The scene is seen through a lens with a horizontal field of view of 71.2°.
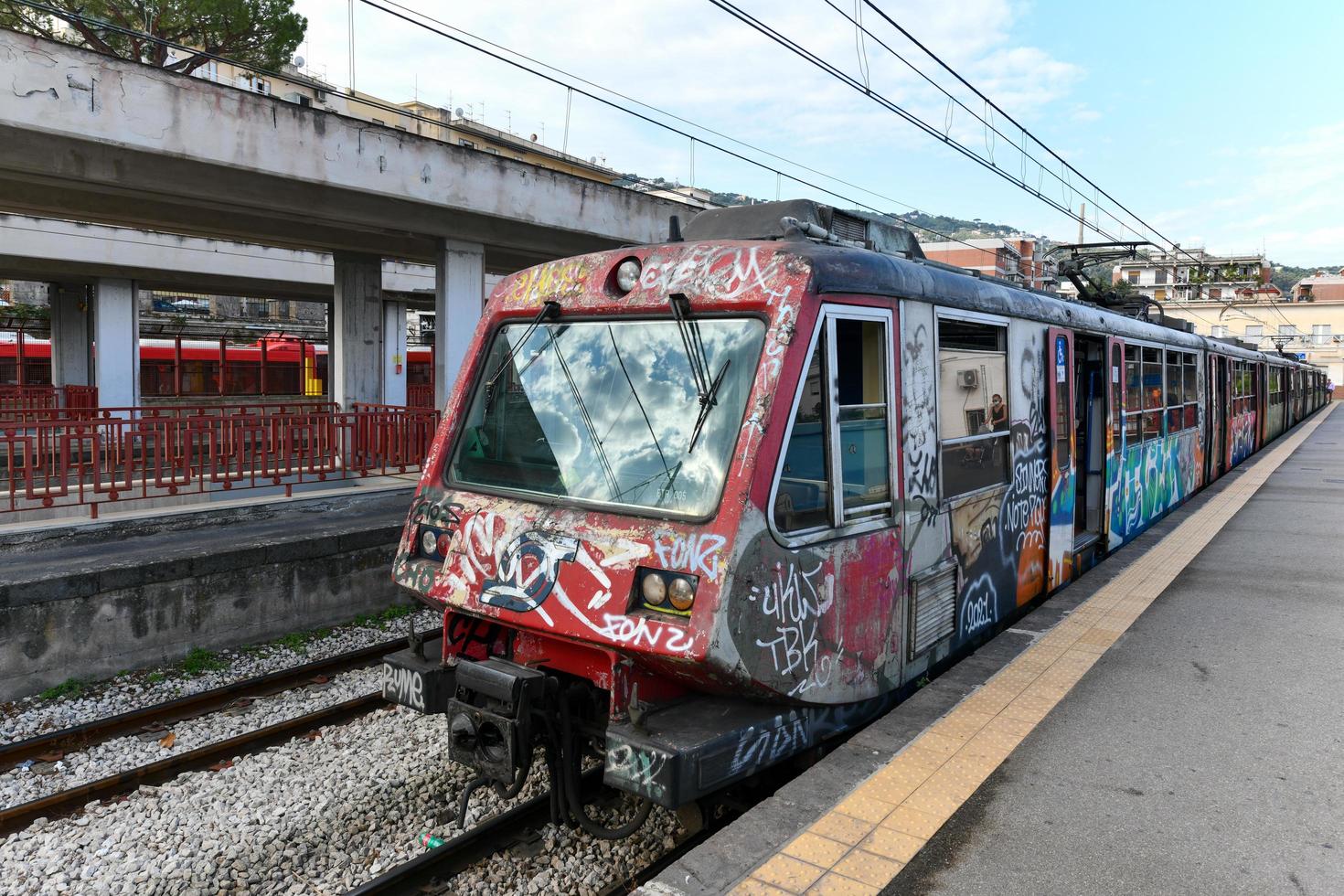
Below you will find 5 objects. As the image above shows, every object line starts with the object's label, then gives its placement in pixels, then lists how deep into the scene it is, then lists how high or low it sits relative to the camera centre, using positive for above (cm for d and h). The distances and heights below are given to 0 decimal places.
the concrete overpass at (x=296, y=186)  1013 +329
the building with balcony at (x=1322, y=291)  8025 +1019
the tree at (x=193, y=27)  2222 +1015
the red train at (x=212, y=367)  3128 +200
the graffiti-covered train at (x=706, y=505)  393 -42
